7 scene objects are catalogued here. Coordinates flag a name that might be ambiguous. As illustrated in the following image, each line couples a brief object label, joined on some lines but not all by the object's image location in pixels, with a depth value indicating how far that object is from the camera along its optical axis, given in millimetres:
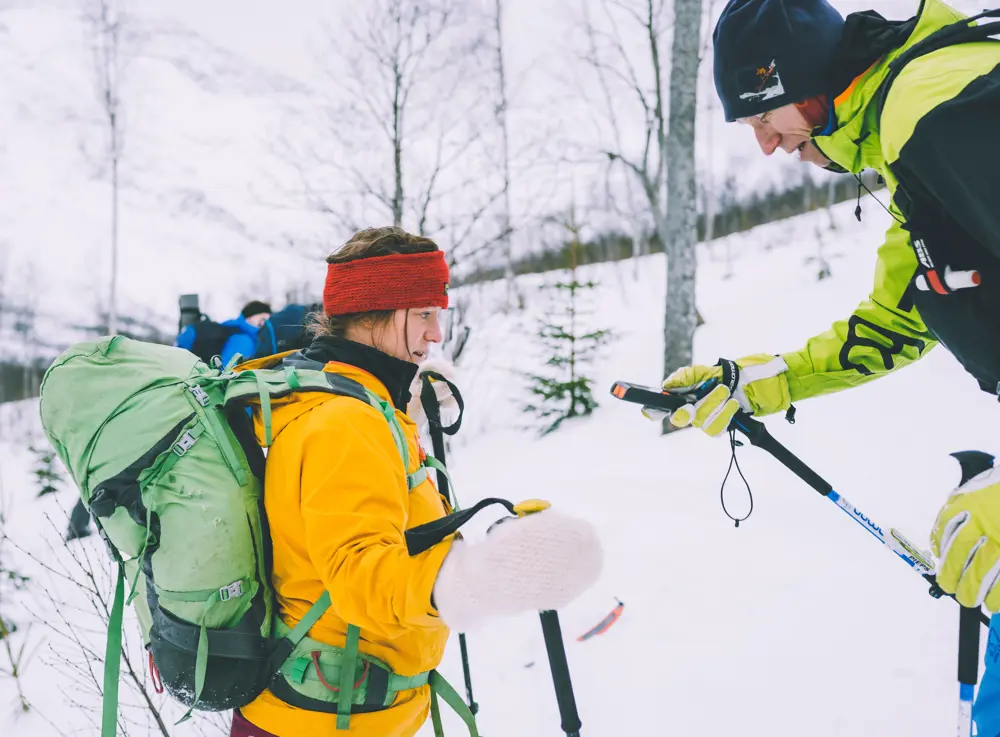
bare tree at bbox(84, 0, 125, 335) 16562
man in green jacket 1055
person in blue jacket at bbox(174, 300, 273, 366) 4828
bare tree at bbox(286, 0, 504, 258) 9055
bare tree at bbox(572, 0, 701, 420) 6719
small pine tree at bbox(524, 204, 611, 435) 9930
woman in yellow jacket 1082
